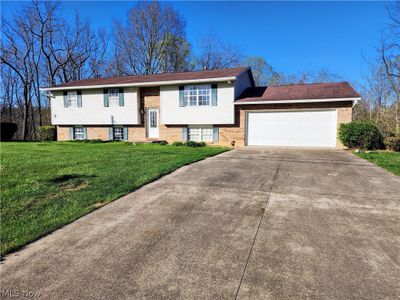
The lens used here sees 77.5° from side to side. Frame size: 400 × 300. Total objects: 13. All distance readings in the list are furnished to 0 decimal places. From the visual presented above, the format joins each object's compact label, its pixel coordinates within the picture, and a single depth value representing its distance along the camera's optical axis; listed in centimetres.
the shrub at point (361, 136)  1220
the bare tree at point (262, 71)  2983
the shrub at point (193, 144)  1510
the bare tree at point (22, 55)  2386
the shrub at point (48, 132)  2019
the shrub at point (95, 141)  1714
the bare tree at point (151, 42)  2789
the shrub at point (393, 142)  1221
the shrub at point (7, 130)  1869
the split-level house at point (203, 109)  1400
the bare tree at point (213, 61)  2945
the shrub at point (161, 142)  1616
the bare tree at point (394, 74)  1590
